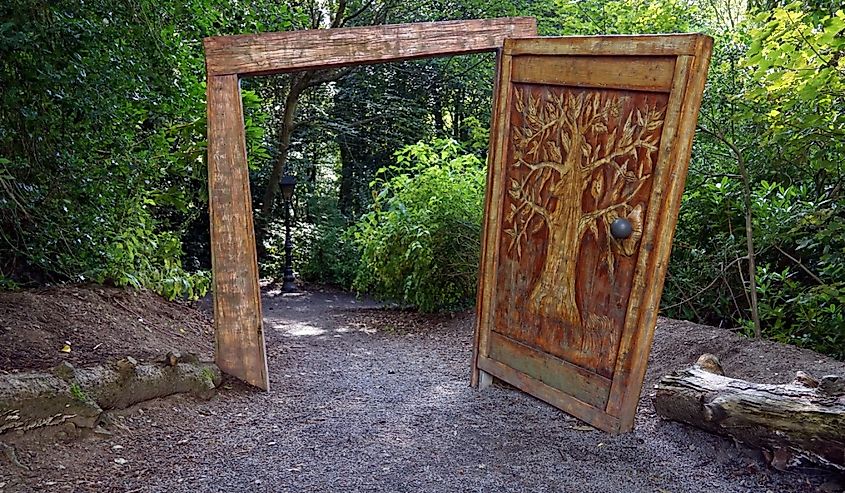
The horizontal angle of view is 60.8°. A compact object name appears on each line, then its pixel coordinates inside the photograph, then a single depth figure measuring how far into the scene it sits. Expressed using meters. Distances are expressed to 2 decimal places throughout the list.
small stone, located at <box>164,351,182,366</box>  3.96
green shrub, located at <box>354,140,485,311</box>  7.21
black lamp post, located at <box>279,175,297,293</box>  11.59
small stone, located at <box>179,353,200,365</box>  4.12
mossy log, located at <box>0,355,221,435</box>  3.07
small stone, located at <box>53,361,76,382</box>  3.35
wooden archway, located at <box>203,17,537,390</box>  4.06
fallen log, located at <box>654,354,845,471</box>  2.80
